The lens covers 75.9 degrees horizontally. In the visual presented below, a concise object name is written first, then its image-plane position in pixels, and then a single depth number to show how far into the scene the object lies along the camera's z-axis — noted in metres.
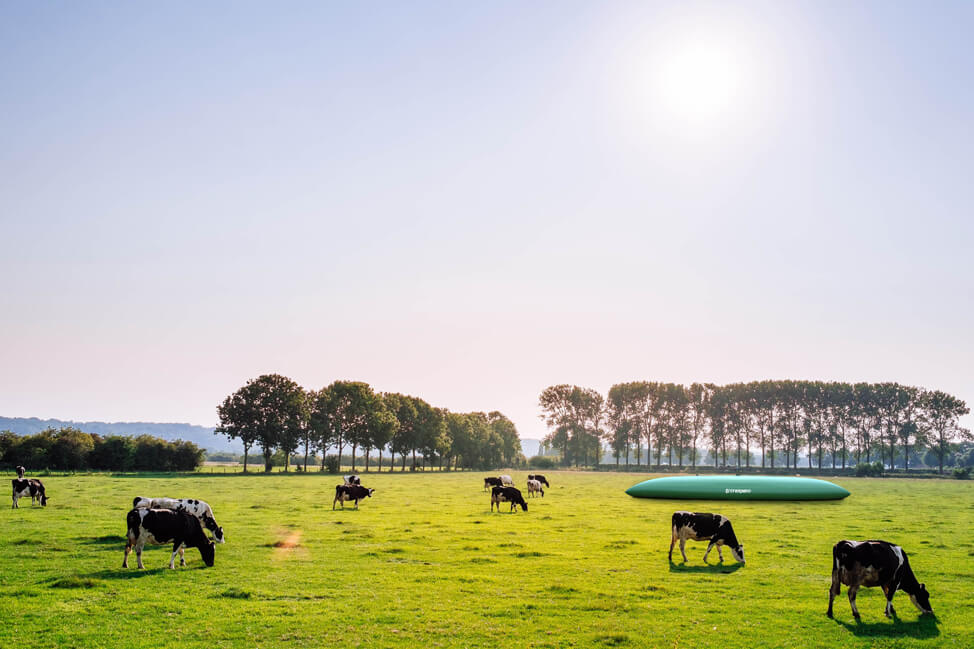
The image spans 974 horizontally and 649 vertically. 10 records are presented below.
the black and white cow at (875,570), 14.79
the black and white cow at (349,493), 39.38
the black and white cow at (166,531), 19.83
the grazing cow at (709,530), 21.73
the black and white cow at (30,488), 36.03
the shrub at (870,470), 112.12
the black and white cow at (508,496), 39.12
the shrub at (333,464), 97.75
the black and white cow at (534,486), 51.56
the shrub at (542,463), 149.50
